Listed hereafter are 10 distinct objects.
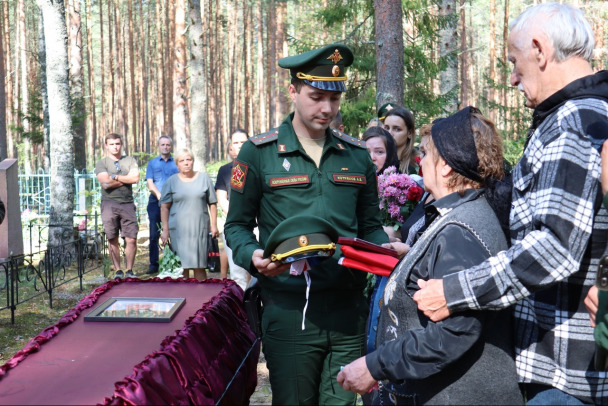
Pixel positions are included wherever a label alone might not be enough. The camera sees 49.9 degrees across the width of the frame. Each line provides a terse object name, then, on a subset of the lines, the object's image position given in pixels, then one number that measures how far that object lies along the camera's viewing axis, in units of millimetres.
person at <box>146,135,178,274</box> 10695
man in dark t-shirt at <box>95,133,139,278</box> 9766
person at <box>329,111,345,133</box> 6215
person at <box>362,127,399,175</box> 4809
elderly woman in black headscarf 2109
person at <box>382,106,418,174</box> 5504
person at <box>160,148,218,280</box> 8336
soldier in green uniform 3004
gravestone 9398
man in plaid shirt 1965
